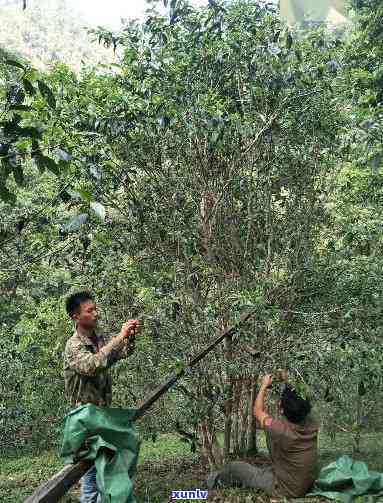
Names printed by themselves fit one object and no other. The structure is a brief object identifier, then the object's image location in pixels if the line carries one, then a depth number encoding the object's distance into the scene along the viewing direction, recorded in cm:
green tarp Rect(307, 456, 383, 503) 505
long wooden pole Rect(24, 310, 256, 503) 293
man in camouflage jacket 355
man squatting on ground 508
